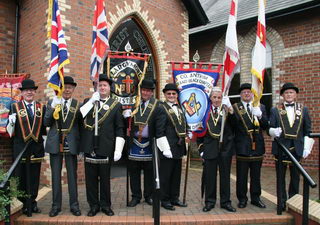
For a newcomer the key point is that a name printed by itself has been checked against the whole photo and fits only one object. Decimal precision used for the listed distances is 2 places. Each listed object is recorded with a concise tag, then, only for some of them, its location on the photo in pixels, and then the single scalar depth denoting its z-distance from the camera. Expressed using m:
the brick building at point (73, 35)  6.20
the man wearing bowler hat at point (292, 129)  4.52
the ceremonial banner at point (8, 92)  5.82
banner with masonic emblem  4.71
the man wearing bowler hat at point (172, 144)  4.54
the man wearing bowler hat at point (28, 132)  4.21
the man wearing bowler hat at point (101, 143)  4.16
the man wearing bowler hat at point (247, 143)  4.60
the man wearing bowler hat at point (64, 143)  4.21
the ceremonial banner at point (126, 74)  5.02
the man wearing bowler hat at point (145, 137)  4.51
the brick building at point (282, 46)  8.16
